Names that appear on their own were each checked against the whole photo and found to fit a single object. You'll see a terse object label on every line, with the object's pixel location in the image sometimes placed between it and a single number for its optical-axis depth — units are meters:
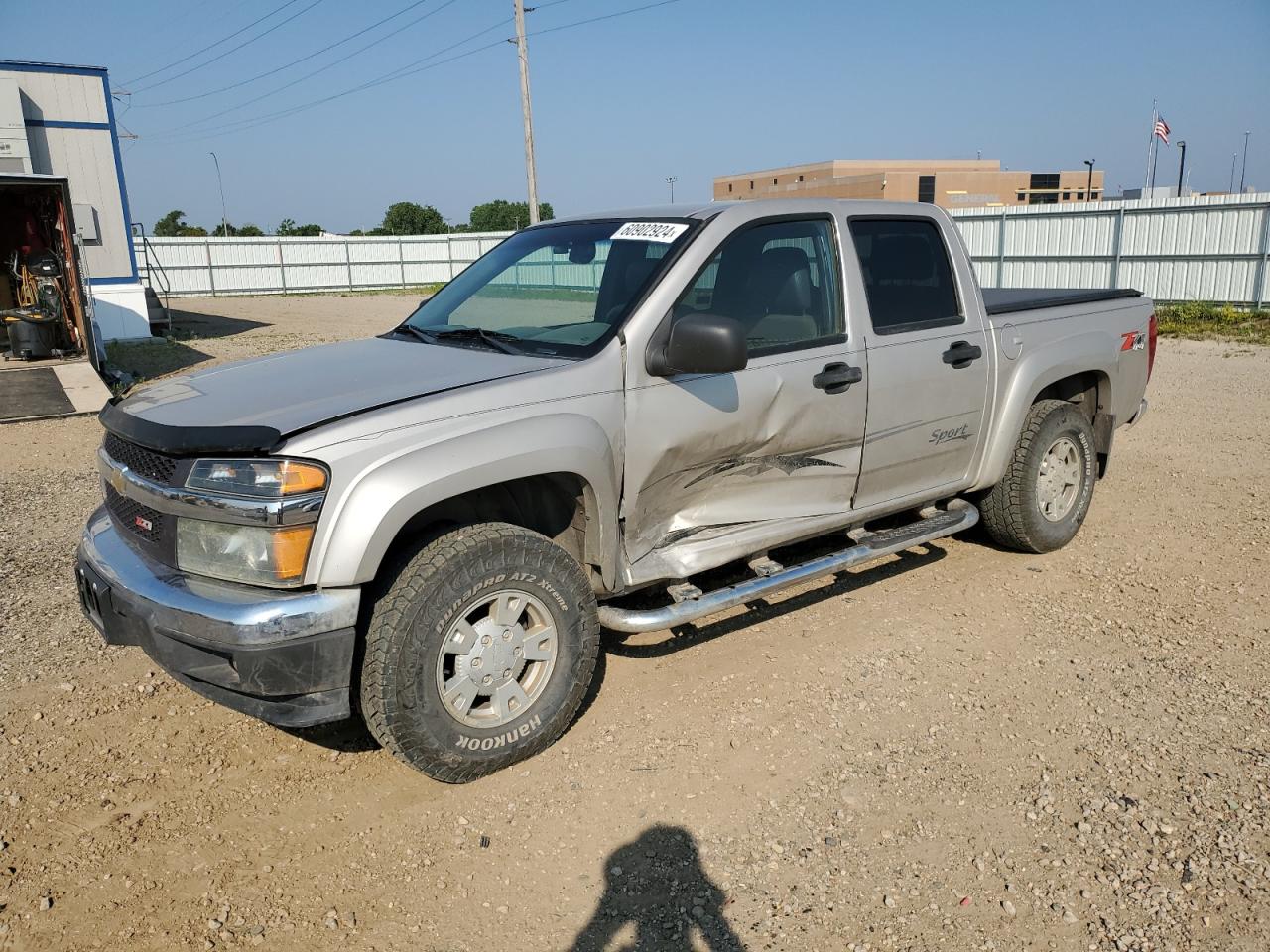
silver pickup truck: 2.94
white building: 17.69
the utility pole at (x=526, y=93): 24.44
